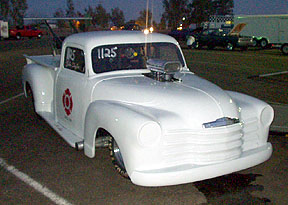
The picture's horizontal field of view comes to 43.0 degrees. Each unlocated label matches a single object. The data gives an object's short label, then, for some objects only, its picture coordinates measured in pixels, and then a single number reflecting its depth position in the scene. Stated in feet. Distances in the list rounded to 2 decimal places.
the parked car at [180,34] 128.69
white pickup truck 12.40
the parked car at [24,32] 148.56
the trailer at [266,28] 84.99
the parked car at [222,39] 87.51
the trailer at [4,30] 148.82
